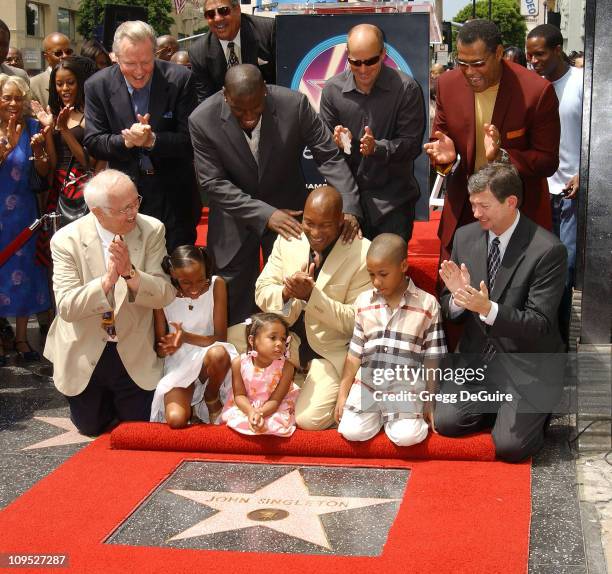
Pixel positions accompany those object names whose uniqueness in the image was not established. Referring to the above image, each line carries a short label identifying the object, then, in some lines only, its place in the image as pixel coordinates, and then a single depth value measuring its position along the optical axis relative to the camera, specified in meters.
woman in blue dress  6.56
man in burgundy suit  5.33
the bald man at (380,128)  5.76
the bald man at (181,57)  9.12
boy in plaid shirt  5.01
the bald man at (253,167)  5.71
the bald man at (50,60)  7.67
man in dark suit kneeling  4.85
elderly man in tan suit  5.25
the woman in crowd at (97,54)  7.50
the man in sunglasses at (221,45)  6.15
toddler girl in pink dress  5.16
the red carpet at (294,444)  4.93
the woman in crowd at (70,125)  6.38
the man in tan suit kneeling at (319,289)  5.21
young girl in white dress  5.41
